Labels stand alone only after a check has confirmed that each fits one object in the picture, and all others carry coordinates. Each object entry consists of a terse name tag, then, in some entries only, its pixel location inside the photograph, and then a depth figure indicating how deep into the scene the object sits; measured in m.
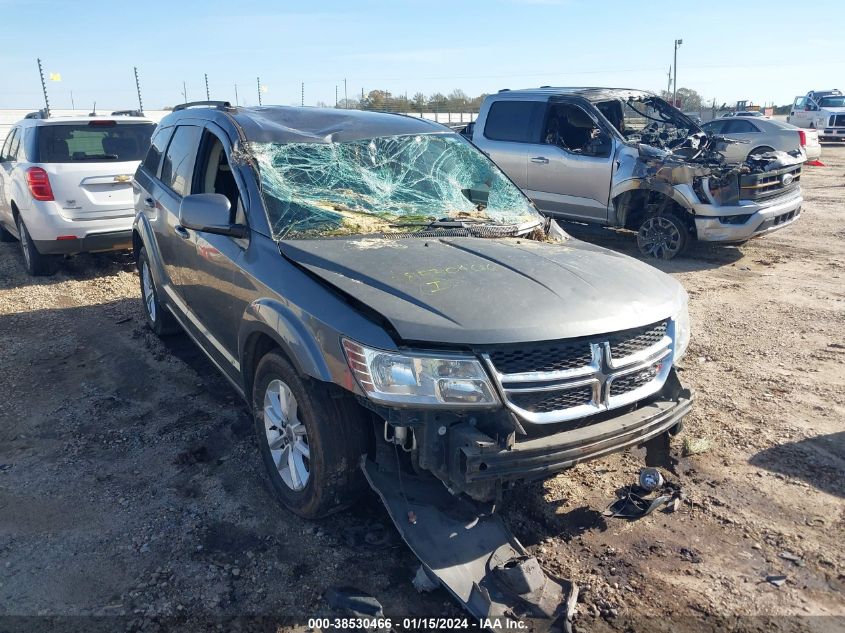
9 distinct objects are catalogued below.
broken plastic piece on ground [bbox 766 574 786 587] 2.82
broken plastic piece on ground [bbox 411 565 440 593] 2.73
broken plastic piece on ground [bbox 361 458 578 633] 2.48
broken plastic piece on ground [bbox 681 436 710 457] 3.88
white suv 7.48
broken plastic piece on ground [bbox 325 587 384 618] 2.56
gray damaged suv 2.55
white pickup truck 27.25
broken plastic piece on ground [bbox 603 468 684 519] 3.23
